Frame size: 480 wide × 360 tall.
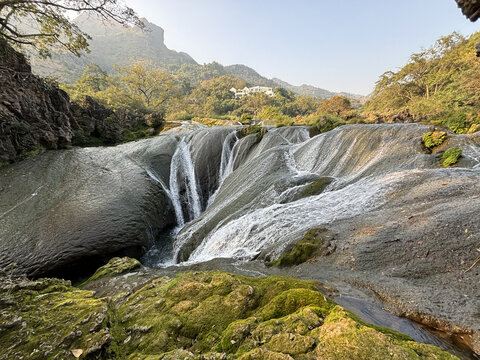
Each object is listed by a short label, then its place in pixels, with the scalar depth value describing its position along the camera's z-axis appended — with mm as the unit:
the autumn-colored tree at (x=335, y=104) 40538
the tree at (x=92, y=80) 39406
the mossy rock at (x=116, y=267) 5250
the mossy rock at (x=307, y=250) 4281
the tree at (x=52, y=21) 8516
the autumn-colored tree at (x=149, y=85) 46875
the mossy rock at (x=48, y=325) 1639
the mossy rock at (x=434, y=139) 7000
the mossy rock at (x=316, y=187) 6936
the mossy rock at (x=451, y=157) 6008
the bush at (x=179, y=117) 42125
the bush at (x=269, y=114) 27370
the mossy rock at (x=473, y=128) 8861
